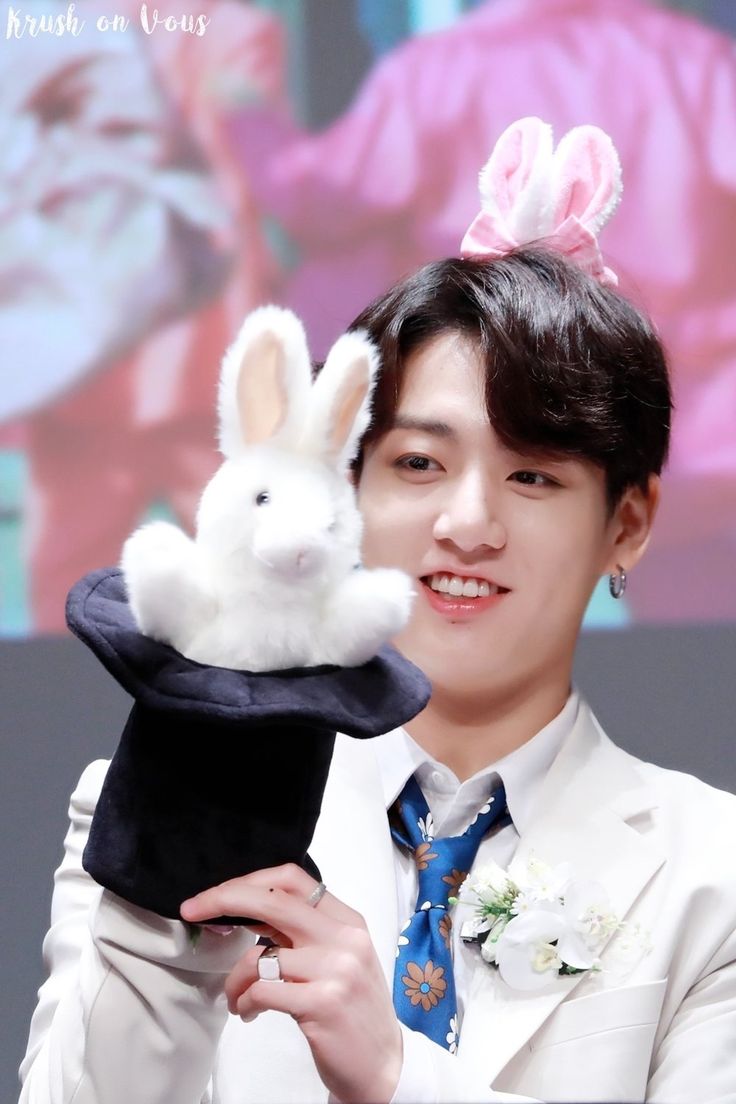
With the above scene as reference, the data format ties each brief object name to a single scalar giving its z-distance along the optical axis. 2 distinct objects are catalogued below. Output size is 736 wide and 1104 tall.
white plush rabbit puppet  3.57
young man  3.78
